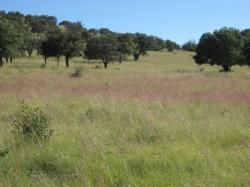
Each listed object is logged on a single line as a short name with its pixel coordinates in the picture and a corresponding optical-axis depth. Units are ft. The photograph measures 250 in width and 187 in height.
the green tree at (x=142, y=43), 302.66
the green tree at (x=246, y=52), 168.78
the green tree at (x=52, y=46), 192.54
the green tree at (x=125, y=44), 239.44
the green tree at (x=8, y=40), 164.35
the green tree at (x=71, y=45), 190.70
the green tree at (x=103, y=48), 186.61
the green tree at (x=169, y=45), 398.21
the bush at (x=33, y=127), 25.05
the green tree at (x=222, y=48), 162.81
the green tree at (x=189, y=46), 447.79
